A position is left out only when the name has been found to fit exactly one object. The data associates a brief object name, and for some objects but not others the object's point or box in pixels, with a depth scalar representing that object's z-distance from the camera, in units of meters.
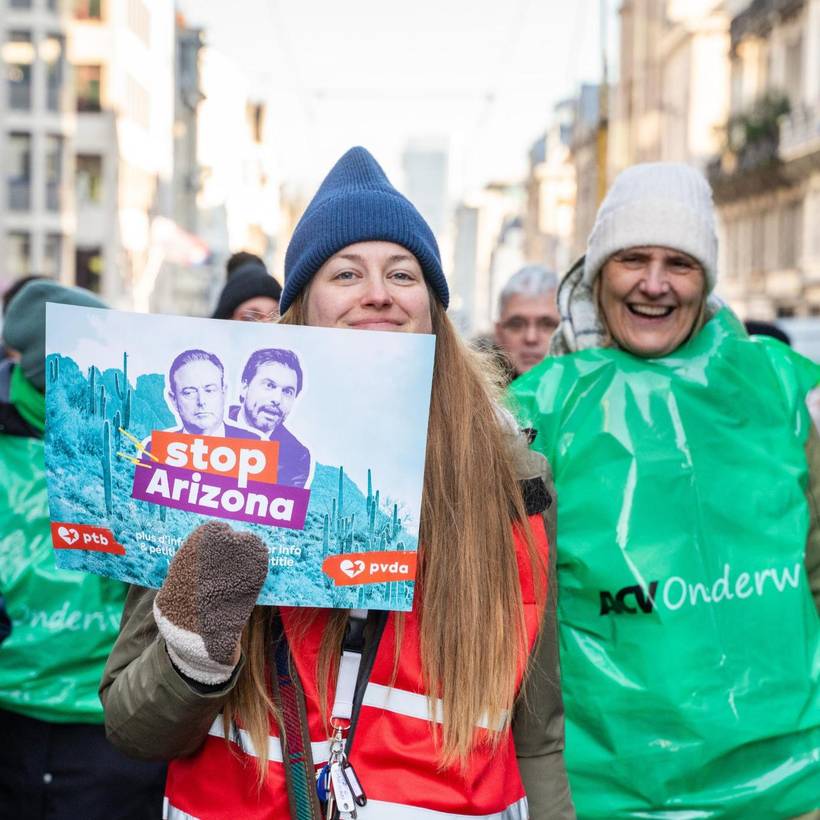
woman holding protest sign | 1.96
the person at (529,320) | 5.99
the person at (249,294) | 5.33
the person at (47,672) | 3.53
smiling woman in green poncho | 2.95
